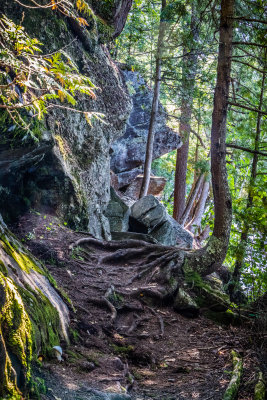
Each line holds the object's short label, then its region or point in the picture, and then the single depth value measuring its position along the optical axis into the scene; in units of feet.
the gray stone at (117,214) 41.88
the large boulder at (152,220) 43.88
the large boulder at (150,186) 62.69
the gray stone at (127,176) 60.49
